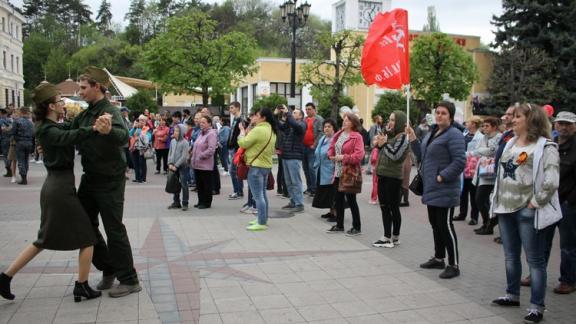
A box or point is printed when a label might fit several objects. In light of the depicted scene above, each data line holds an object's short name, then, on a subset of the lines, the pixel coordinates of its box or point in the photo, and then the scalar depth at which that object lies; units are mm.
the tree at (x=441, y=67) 28469
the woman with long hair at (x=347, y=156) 7930
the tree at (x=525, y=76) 31172
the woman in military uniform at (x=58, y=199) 4746
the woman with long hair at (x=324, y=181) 8977
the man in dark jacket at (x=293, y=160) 10289
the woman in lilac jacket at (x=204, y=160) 10281
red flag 7605
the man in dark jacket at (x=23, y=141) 13906
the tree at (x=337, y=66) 24469
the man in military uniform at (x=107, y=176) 4922
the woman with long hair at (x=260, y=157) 8453
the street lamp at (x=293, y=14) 20141
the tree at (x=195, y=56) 25734
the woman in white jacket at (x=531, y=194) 4621
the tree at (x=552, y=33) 32094
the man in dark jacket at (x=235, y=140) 11195
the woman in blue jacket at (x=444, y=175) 5934
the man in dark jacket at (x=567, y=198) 5308
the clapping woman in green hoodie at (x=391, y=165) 7211
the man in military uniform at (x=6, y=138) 15426
